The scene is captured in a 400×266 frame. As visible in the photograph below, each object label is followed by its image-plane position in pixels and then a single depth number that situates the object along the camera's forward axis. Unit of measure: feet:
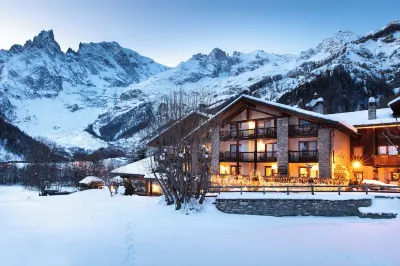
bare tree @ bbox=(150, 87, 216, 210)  68.69
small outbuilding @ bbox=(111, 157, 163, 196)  103.86
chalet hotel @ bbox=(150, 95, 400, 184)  89.51
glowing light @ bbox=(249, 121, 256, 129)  105.12
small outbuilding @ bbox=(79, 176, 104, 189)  149.89
